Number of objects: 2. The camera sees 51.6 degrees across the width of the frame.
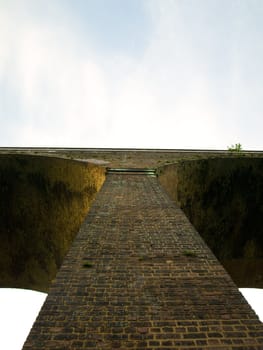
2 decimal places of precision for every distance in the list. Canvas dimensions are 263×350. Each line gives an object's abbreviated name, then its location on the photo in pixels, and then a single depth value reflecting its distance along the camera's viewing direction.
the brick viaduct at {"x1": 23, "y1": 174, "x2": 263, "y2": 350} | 2.01
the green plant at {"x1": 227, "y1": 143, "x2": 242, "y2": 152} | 11.23
